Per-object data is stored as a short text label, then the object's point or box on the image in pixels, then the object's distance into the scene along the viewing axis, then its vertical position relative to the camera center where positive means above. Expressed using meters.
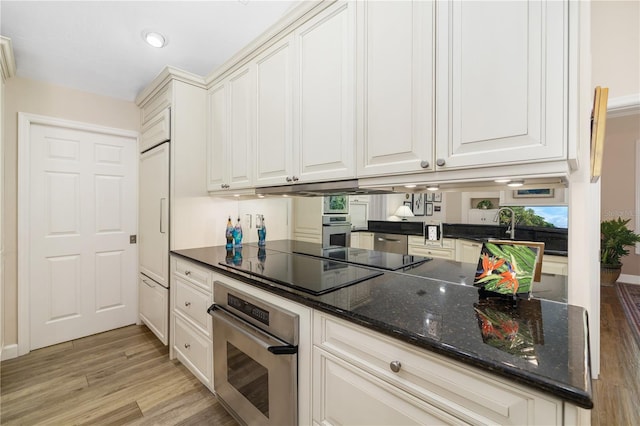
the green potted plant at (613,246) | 4.22 -0.51
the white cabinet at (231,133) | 2.01 +0.59
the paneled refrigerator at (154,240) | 2.33 -0.28
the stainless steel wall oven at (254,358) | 1.21 -0.73
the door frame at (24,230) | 2.36 -0.19
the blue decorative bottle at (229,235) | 2.36 -0.22
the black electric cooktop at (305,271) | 1.29 -0.34
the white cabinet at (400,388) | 0.68 -0.52
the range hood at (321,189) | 1.47 +0.13
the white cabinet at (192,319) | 1.80 -0.78
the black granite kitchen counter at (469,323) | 0.65 -0.36
